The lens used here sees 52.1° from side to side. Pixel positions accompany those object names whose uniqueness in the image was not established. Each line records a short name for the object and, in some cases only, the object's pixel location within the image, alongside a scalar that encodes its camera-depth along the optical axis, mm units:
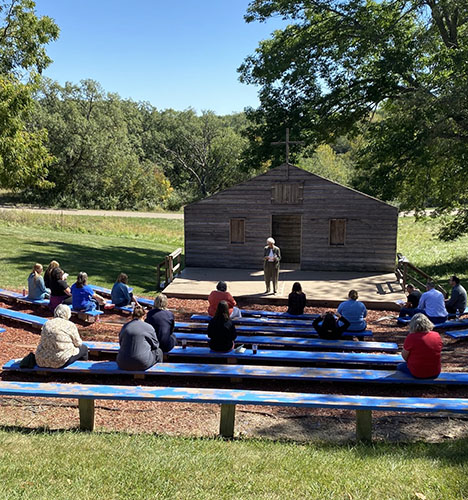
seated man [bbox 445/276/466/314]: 12500
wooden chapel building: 19578
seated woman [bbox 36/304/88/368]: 7699
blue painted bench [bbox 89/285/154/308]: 14262
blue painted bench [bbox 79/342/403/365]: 8781
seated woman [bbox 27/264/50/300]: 13008
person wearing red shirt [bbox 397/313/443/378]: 7254
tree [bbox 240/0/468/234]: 20906
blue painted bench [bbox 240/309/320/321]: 13250
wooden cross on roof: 19812
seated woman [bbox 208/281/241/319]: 11242
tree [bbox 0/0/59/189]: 19047
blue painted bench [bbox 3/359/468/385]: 7445
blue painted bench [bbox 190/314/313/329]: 12164
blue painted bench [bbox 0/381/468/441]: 5957
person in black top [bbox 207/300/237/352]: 8859
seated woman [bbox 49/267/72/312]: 12391
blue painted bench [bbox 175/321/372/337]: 11195
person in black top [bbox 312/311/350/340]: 10086
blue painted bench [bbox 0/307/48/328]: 11067
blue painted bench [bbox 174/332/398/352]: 9562
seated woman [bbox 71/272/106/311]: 11895
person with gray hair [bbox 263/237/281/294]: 16391
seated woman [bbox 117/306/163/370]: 7543
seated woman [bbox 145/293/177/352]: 8656
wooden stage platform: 16000
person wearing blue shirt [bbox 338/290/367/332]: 10516
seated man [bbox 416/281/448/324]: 11711
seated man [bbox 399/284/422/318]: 13102
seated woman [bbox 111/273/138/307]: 12984
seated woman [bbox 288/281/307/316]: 13414
